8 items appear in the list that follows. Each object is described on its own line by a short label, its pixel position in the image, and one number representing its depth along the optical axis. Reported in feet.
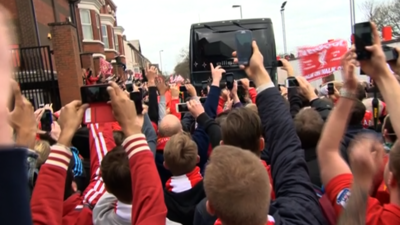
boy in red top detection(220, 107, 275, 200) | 7.82
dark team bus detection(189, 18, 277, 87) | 37.42
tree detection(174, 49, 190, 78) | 191.62
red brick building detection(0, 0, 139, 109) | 45.61
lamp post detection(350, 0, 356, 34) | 29.72
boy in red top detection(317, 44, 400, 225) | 4.93
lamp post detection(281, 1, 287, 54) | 65.70
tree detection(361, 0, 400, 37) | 122.11
